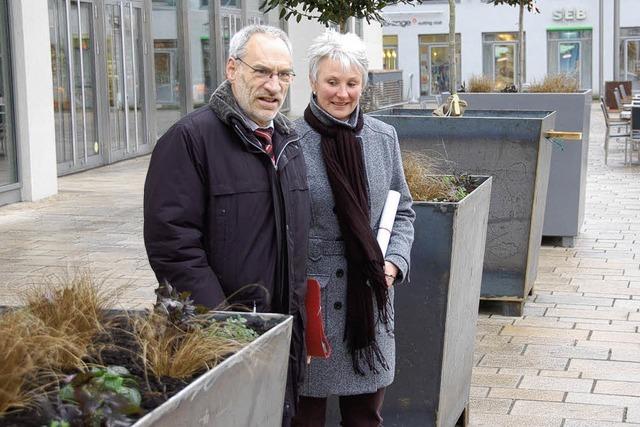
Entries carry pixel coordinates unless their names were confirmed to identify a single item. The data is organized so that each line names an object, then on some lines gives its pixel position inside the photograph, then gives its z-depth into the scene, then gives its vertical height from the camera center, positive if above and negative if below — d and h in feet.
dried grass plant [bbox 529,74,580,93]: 35.11 -0.89
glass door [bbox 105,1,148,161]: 57.98 -0.68
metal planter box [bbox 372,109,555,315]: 22.70 -2.25
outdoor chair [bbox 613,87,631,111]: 71.62 -2.75
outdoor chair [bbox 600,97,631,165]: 56.77 -3.63
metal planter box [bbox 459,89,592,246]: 31.40 -2.62
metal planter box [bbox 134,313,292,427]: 6.89 -2.09
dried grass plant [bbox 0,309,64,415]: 6.63 -1.74
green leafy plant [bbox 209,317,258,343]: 8.25 -1.91
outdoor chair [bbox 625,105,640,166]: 53.21 -3.03
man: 10.21 -1.21
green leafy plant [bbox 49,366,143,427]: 6.50 -1.93
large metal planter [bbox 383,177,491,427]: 14.61 -3.30
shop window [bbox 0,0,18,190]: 41.65 -1.68
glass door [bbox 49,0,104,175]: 51.57 -0.79
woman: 11.82 -1.86
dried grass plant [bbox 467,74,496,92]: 35.65 -0.83
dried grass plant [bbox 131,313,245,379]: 7.62 -1.89
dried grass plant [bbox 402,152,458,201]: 16.55 -1.79
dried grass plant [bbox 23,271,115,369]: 7.54 -1.75
